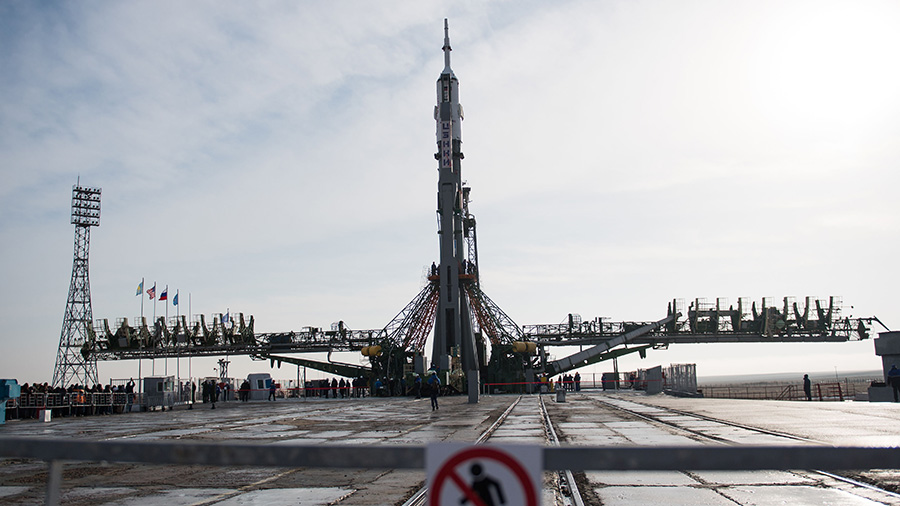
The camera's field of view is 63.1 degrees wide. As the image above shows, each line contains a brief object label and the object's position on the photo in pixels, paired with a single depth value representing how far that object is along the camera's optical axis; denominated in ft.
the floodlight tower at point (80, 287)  222.89
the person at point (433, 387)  98.53
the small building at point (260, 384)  186.39
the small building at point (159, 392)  138.00
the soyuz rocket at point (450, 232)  195.62
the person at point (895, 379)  97.47
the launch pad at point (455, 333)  199.11
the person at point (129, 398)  133.08
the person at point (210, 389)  132.65
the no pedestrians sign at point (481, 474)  9.53
